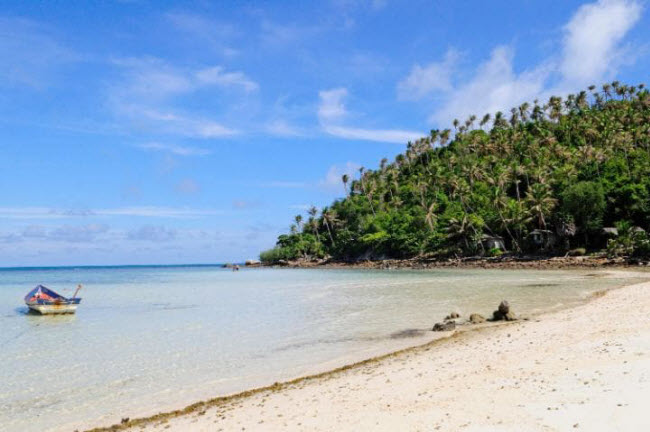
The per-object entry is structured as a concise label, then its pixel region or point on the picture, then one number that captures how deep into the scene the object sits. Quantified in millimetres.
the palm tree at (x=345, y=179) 139375
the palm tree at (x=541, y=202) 70312
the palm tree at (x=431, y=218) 95875
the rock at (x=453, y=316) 21359
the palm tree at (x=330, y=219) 131712
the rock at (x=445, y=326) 19238
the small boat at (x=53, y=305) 30969
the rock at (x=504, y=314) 20312
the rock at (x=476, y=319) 20641
